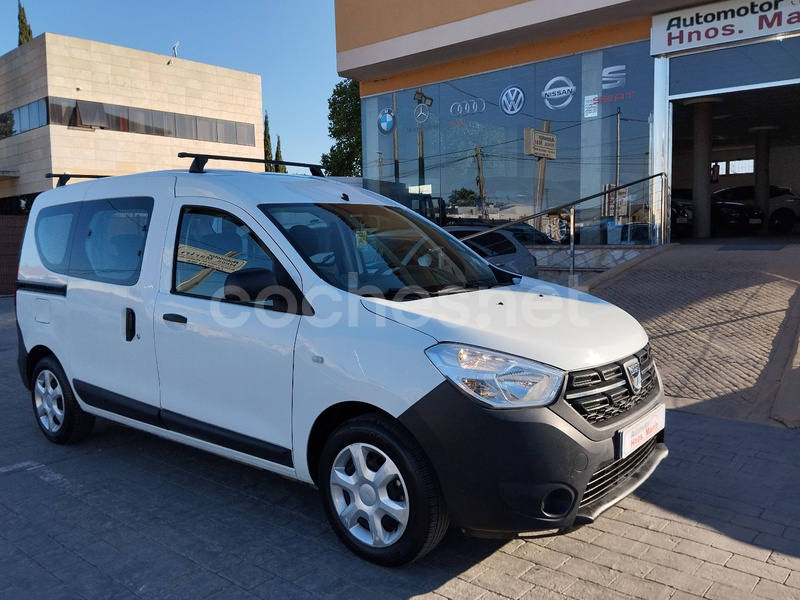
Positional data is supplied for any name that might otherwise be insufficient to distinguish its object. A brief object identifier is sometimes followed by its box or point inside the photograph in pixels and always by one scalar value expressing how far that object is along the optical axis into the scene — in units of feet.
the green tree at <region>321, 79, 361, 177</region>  134.00
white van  10.06
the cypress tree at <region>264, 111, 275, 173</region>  210.06
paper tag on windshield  13.20
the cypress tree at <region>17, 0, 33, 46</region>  169.27
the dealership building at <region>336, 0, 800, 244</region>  41.06
